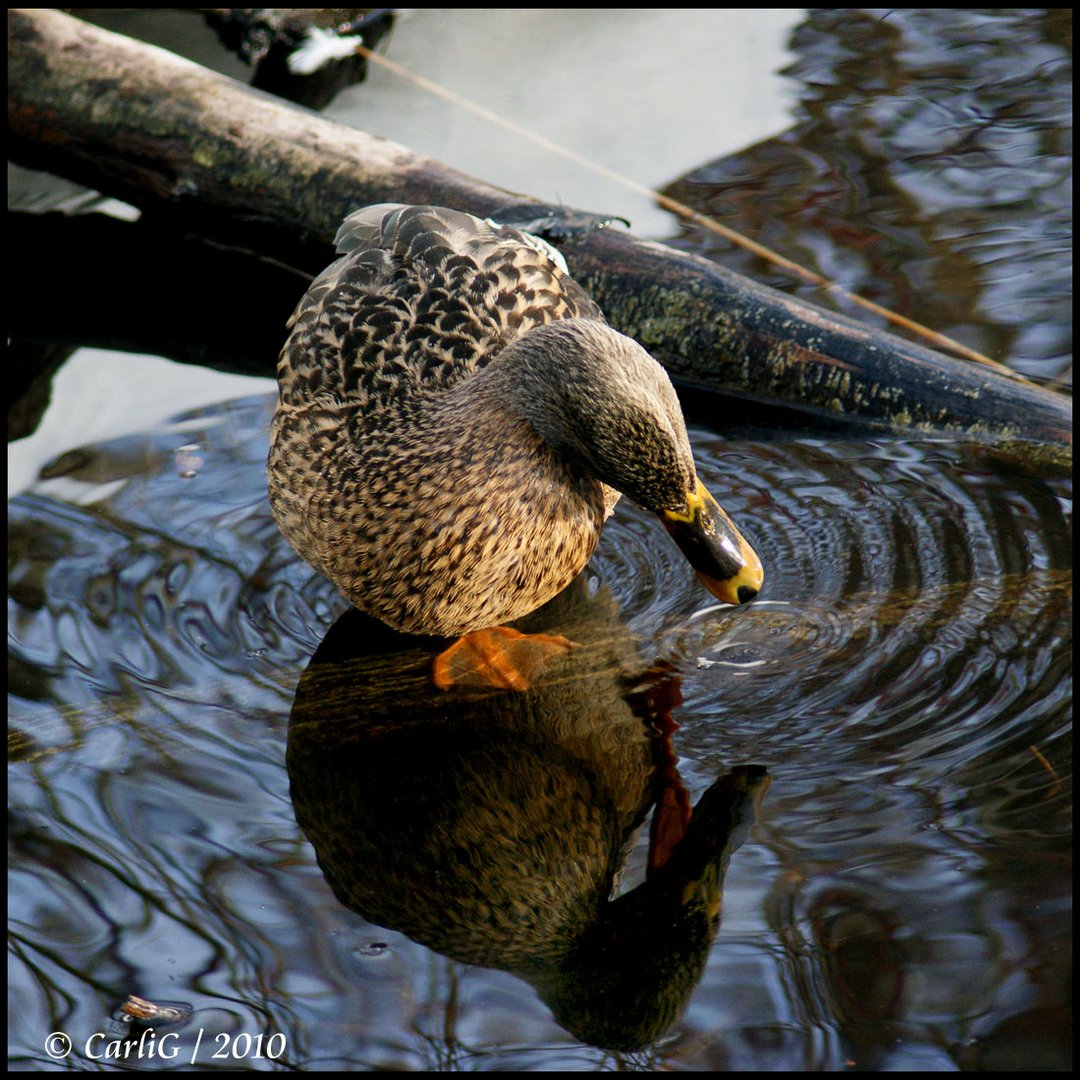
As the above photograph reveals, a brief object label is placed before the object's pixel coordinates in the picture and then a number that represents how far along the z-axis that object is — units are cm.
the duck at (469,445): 671
